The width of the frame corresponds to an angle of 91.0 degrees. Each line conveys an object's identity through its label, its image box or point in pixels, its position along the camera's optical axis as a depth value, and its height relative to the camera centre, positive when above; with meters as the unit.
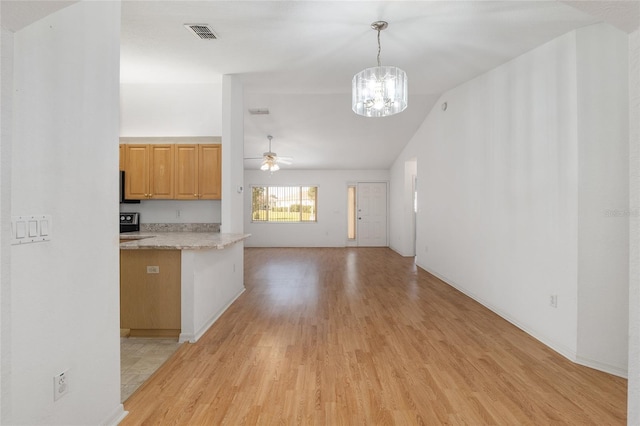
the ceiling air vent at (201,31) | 2.80 +1.67
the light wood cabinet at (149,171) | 4.39 +0.59
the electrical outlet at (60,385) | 1.36 -0.76
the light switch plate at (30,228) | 1.17 -0.06
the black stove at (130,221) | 4.50 -0.11
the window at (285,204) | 9.62 +0.28
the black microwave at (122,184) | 4.37 +0.41
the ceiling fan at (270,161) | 6.32 +1.05
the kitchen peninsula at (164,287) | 2.84 -0.68
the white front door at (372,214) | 9.38 -0.03
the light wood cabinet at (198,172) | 4.34 +0.57
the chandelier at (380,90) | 2.65 +1.05
